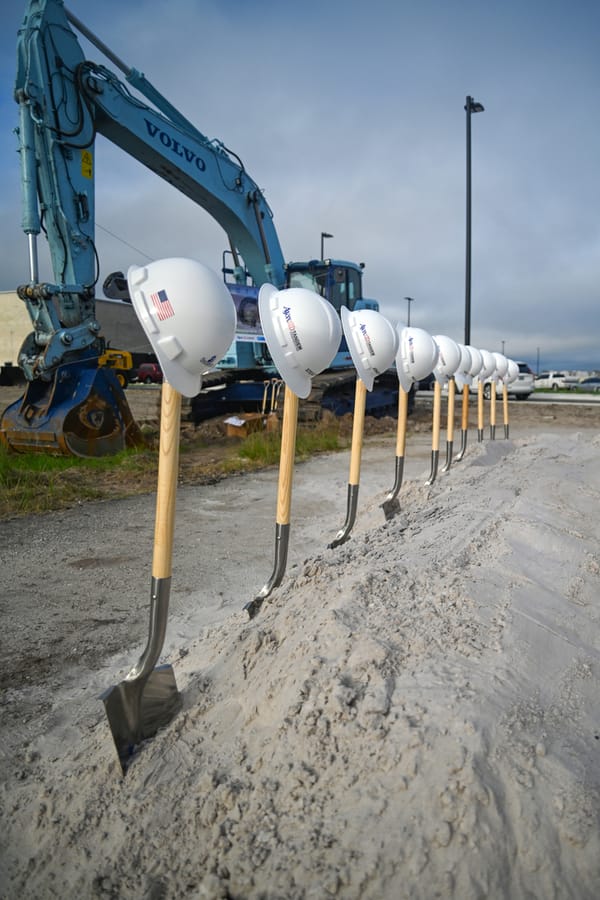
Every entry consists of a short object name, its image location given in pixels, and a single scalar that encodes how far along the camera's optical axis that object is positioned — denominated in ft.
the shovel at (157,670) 6.42
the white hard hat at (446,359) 20.56
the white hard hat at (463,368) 22.50
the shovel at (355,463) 14.25
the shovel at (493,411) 31.22
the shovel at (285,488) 10.46
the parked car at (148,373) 97.35
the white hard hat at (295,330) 9.43
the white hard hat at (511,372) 31.94
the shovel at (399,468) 17.56
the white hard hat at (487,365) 27.17
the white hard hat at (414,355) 16.36
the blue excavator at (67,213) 24.31
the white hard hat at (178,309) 6.50
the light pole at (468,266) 63.82
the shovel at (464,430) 26.66
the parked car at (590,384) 124.22
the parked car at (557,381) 127.03
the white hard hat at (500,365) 29.53
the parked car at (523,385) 81.15
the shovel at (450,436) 23.70
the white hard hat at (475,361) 24.59
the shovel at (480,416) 29.68
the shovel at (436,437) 20.89
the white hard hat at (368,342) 13.37
